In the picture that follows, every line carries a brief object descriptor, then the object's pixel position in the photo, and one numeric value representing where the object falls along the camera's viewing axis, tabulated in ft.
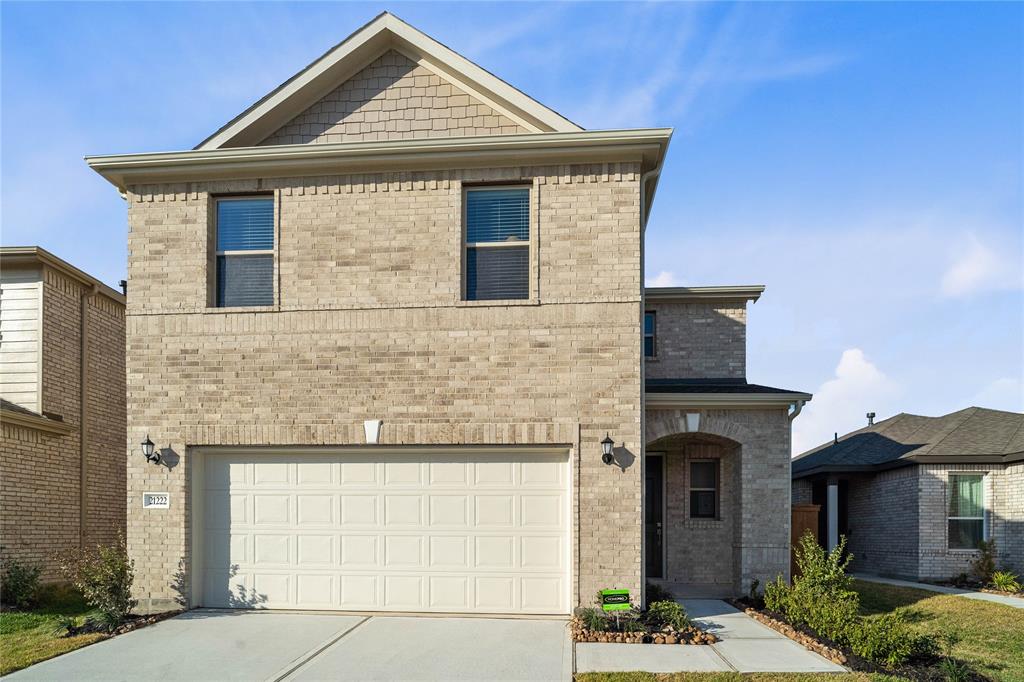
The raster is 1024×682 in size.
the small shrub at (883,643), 26.50
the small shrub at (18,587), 37.27
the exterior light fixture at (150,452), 34.73
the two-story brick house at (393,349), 33.53
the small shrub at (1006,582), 45.39
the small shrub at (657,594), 37.92
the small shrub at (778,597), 33.88
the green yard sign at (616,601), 30.76
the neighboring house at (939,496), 50.70
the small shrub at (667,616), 30.91
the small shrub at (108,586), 31.89
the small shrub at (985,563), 48.57
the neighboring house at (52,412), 40.11
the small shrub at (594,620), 30.48
